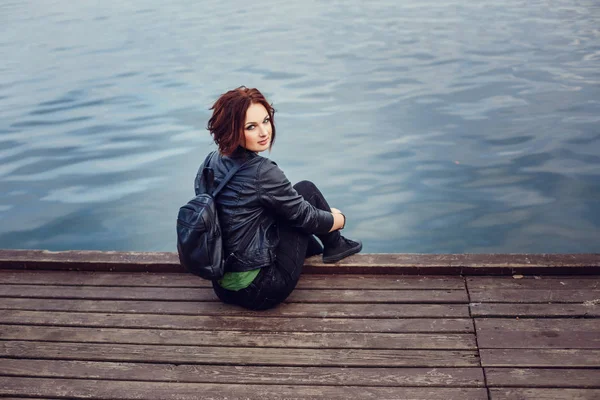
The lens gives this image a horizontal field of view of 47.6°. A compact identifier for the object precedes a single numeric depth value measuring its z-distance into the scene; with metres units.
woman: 3.47
